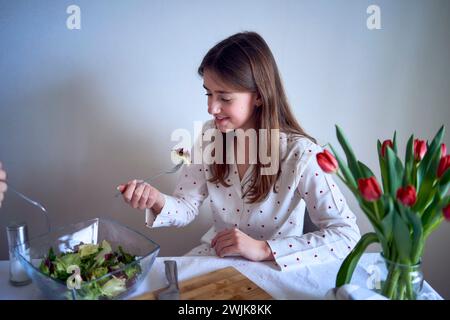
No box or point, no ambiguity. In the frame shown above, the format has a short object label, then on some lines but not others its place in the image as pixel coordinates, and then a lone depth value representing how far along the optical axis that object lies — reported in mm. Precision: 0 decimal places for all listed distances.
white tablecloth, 631
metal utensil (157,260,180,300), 609
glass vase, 527
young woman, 777
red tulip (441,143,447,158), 543
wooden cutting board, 612
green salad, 589
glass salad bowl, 585
